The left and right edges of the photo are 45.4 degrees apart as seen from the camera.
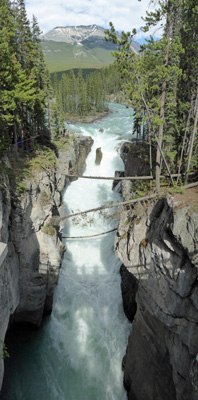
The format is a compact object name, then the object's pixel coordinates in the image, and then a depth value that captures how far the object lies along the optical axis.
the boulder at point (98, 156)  40.21
